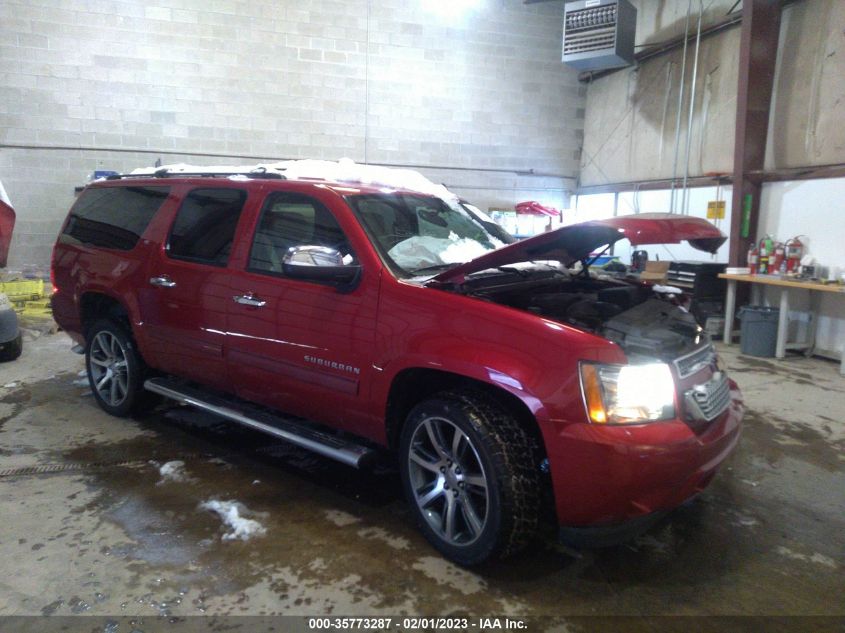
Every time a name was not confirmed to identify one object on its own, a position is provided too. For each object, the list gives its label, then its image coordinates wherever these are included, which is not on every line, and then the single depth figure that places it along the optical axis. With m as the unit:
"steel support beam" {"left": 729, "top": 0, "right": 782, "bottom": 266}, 7.11
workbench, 6.36
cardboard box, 8.25
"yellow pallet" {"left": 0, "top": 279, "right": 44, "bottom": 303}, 8.80
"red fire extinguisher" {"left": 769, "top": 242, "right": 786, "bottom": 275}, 7.15
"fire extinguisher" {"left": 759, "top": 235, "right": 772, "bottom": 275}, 7.30
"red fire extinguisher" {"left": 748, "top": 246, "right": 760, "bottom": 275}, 7.36
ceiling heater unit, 9.07
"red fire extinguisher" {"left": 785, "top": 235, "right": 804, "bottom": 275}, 7.02
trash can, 6.98
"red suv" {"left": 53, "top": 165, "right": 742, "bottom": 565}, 2.28
